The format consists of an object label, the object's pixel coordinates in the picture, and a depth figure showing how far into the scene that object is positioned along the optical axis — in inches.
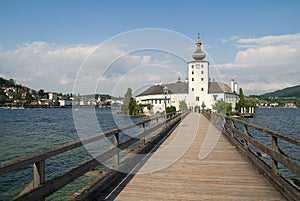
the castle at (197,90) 3358.8
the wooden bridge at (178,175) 137.6
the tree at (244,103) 3602.4
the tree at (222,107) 2925.7
